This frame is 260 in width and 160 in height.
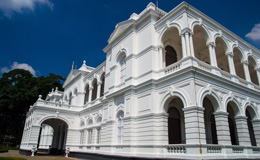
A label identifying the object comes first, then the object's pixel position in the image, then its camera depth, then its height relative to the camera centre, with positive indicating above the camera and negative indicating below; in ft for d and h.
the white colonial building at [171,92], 36.76 +10.72
